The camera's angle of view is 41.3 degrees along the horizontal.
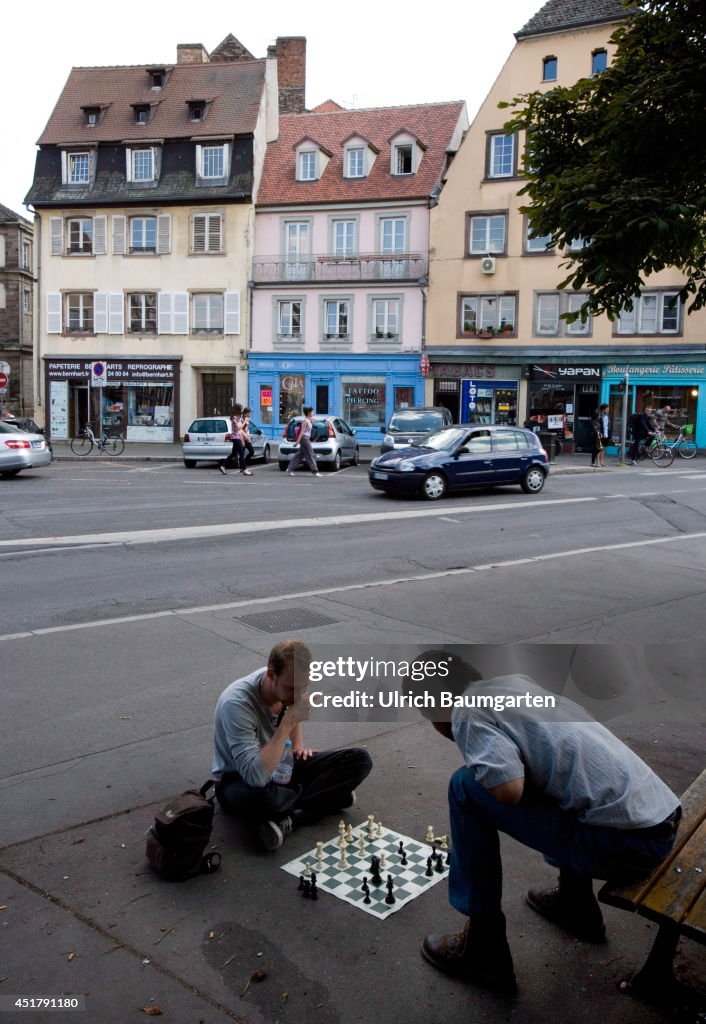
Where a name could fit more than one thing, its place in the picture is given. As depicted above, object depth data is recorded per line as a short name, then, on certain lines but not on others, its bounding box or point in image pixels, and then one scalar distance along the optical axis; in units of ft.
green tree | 28.19
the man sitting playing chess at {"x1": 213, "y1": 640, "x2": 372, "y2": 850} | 13.60
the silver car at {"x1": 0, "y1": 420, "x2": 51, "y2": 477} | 75.00
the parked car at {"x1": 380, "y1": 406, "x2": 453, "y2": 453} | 89.92
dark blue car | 63.57
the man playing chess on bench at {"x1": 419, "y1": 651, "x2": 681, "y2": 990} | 10.55
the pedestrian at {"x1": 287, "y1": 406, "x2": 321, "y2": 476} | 82.89
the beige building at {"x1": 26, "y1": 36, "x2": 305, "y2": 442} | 133.08
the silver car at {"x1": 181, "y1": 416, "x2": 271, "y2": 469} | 89.15
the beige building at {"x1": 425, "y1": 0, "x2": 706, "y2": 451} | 115.85
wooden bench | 9.73
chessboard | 12.89
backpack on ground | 13.26
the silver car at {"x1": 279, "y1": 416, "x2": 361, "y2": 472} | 87.82
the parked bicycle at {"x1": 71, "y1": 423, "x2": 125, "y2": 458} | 108.88
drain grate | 28.22
